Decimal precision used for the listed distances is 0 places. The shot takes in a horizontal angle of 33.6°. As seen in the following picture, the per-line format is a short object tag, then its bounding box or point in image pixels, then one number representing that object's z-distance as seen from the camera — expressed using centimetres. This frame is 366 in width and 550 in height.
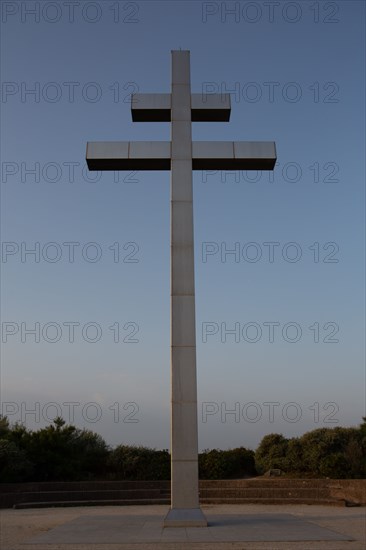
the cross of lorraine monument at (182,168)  1363
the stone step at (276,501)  2256
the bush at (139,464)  2800
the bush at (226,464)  2833
